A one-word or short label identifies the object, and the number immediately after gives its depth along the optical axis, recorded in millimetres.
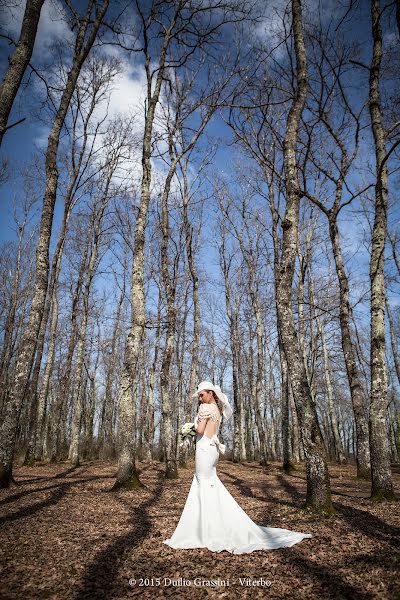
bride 4367
